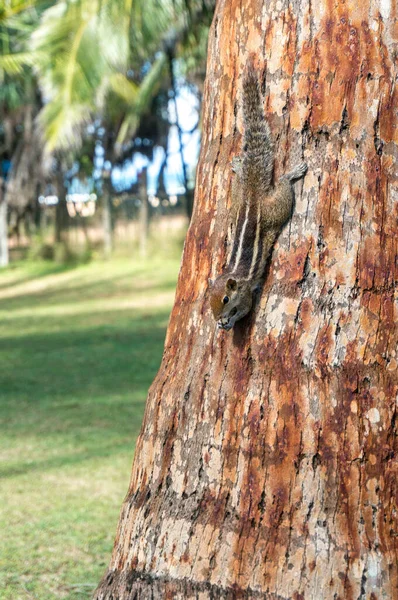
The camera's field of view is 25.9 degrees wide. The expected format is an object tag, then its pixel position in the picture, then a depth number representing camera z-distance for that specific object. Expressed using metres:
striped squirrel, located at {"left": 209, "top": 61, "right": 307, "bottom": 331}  2.61
